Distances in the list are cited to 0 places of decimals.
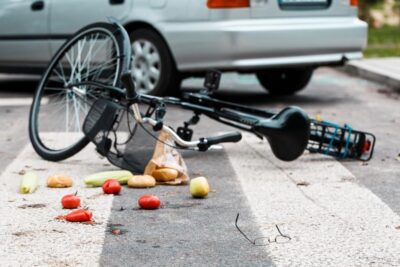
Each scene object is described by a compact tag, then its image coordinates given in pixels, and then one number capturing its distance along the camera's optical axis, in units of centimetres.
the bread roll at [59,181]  597
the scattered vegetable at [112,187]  573
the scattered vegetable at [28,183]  579
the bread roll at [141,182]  596
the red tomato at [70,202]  531
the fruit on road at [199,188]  562
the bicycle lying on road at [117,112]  641
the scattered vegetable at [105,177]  599
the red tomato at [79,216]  498
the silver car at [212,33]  980
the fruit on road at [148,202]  530
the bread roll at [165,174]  603
